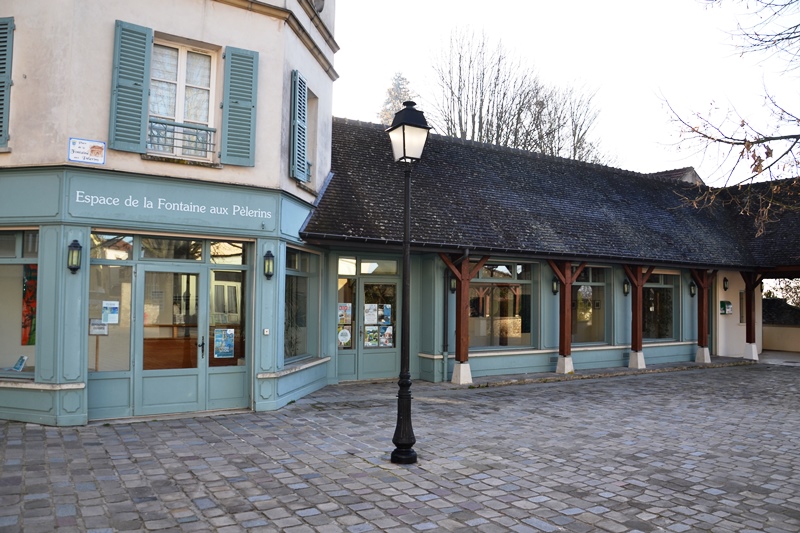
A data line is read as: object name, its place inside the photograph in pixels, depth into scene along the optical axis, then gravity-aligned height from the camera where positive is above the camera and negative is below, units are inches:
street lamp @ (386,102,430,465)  278.7 +67.8
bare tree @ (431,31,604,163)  1023.0 +324.0
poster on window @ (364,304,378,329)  489.9 -11.2
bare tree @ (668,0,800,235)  206.5 +53.7
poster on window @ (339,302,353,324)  477.7 -10.7
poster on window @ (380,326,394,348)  498.1 -30.3
